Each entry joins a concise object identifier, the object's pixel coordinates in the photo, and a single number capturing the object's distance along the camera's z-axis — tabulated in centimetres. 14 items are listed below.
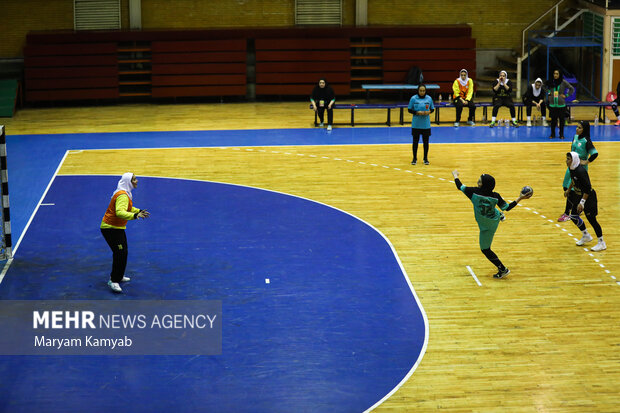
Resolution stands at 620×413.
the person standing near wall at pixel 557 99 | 2303
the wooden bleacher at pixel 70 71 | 3022
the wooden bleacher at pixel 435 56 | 3130
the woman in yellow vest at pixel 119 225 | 1206
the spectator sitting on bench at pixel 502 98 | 2520
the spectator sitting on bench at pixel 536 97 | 2498
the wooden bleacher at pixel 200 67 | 3106
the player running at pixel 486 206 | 1223
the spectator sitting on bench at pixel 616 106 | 2581
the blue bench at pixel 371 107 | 2558
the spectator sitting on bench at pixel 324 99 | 2486
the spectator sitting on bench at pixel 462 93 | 2581
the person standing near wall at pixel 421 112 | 1948
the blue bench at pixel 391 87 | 2891
